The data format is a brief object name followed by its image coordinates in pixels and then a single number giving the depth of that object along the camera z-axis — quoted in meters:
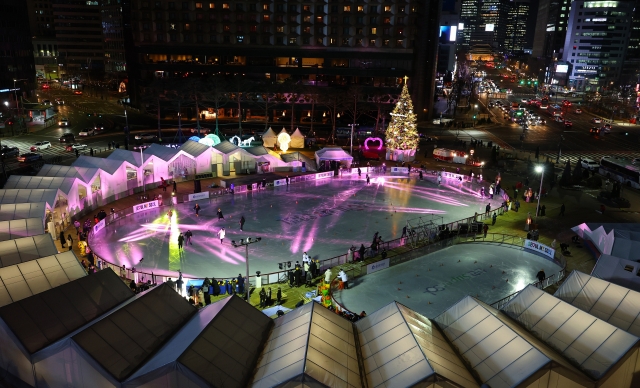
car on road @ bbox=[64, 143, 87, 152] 52.06
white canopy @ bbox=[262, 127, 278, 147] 56.43
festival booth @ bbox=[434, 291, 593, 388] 13.98
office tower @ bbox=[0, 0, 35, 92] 80.50
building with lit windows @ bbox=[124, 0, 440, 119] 77.44
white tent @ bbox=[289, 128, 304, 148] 57.31
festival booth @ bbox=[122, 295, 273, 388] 13.49
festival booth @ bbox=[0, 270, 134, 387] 15.05
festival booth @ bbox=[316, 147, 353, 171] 47.52
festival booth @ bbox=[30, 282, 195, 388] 14.02
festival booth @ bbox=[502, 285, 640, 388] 14.93
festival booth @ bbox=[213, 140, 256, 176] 44.38
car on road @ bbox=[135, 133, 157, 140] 58.66
